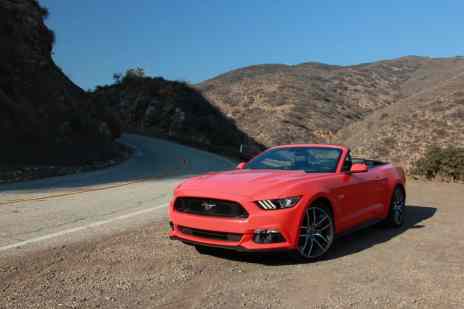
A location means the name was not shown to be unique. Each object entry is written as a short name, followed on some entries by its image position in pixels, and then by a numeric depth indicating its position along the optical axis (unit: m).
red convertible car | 5.62
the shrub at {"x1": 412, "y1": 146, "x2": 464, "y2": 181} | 16.56
